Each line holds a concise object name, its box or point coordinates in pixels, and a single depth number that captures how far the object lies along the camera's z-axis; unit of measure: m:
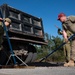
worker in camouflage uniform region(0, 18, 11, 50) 3.75
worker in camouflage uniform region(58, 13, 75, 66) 3.50
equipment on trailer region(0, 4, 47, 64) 4.81
